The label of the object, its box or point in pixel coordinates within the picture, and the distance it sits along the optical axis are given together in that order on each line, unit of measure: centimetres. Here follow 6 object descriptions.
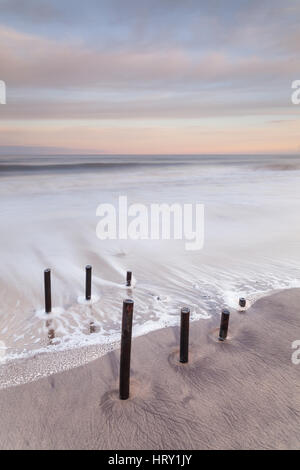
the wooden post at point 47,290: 589
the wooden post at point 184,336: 454
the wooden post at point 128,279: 768
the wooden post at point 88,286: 650
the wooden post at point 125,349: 387
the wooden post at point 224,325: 521
